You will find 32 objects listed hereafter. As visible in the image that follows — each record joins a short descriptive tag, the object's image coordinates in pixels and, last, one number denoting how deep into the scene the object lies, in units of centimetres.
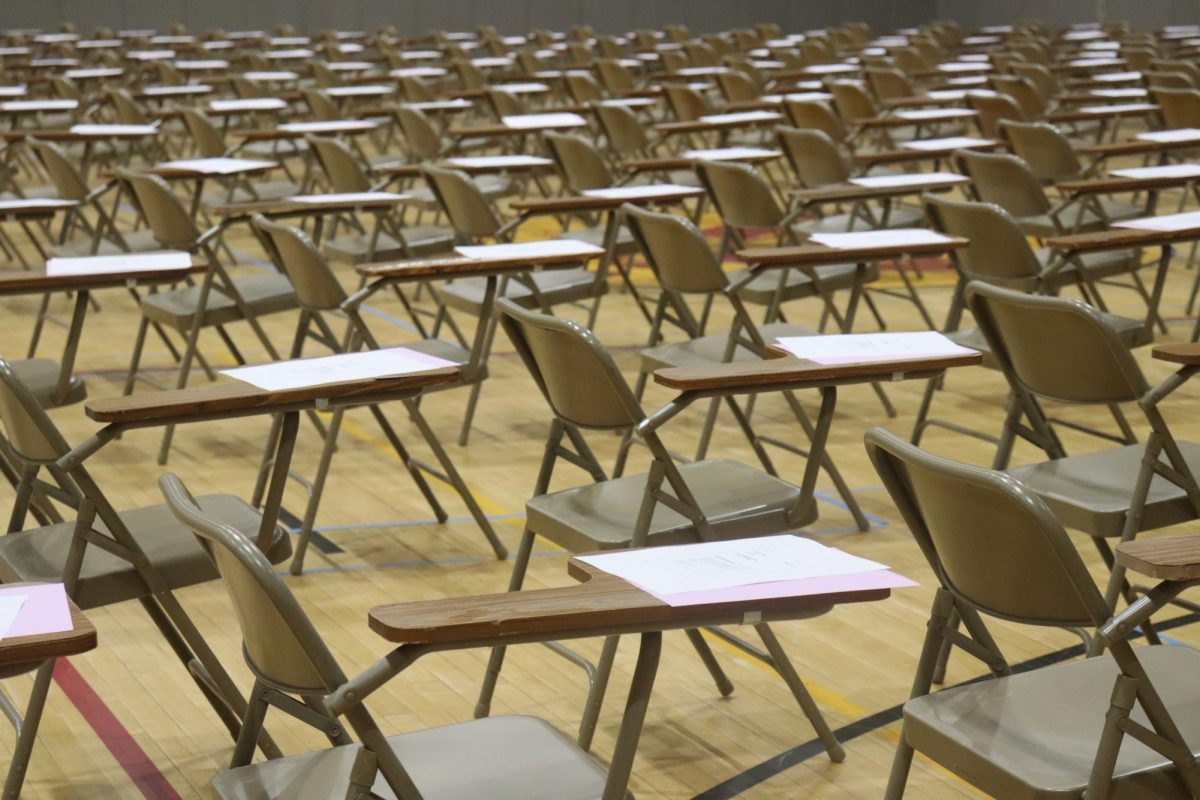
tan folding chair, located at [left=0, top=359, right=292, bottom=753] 323
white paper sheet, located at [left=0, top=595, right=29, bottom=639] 221
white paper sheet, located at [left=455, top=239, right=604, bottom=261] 494
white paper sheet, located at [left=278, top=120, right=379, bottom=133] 880
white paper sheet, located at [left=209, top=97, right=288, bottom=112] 1033
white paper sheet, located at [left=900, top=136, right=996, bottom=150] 782
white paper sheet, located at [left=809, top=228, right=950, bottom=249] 493
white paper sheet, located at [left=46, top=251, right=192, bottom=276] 465
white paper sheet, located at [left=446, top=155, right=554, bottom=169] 712
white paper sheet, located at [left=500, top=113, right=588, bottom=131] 886
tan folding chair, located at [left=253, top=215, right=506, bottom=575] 486
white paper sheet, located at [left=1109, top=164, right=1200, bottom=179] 644
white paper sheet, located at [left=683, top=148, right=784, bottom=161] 746
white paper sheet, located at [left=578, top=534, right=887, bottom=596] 229
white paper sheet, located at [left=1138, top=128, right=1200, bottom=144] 771
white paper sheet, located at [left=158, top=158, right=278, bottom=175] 695
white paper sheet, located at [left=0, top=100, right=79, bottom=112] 1008
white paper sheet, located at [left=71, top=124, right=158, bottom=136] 882
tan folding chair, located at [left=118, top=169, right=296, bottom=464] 593
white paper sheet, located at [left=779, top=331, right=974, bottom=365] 355
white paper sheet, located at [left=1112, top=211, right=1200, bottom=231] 520
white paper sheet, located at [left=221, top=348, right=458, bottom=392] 350
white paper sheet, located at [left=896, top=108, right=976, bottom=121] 936
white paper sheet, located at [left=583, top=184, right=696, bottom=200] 623
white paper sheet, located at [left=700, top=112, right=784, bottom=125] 909
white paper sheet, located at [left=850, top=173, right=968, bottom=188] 649
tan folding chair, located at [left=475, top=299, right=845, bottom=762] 348
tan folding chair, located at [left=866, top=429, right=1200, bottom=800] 238
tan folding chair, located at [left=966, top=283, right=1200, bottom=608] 362
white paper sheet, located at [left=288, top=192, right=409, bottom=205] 627
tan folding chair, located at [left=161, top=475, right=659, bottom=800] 214
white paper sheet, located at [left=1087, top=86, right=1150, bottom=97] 1045
